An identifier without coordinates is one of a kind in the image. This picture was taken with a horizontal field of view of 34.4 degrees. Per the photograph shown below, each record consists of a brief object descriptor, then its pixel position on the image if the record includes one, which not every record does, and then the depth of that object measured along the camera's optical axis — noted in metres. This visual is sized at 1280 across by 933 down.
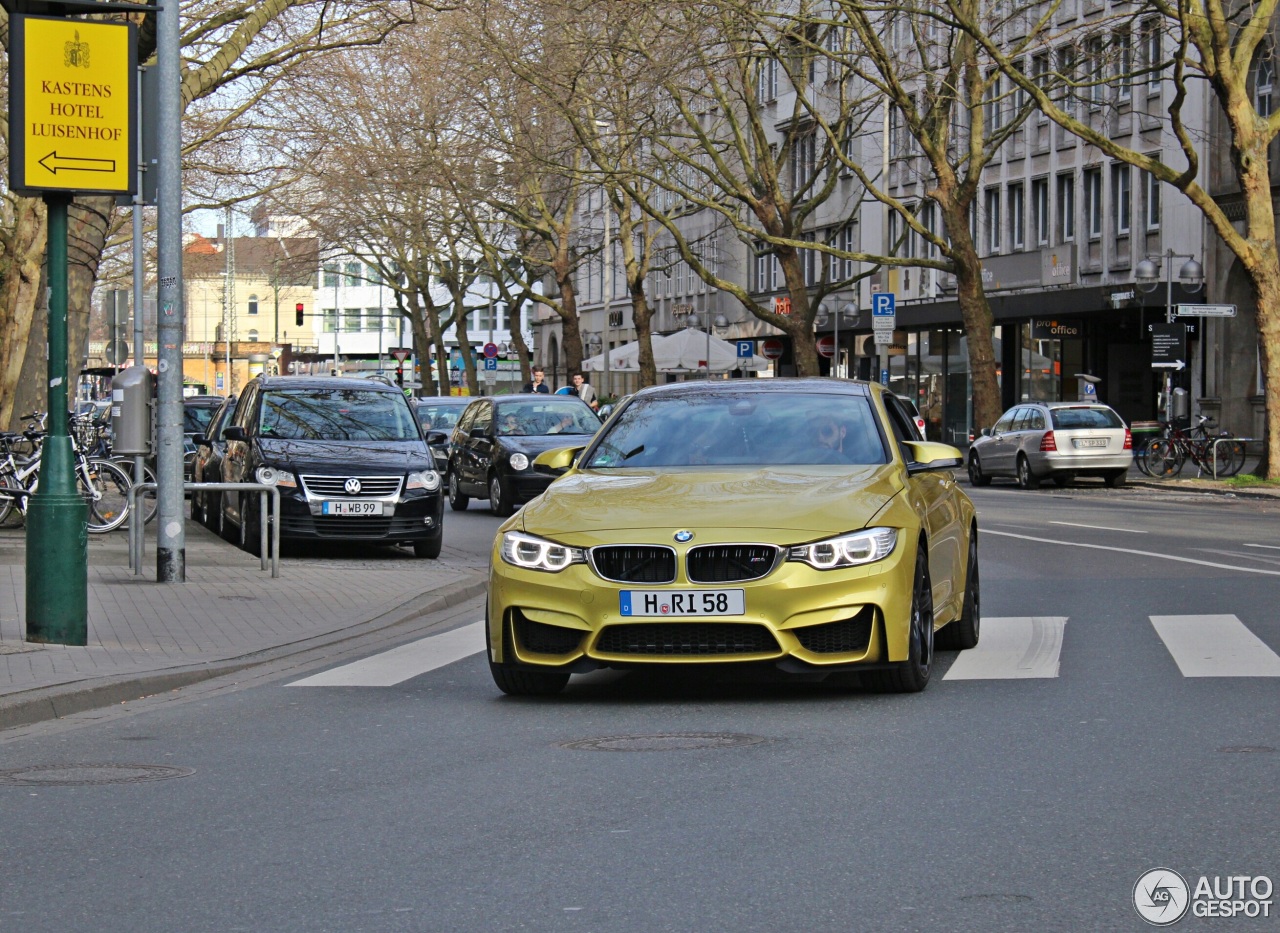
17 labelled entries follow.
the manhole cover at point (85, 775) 7.53
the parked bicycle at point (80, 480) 21.34
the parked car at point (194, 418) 31.91
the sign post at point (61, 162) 11.00
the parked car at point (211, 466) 22.91
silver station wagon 34.44
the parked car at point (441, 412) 35.41
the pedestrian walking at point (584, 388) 41.31
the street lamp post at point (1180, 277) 39.41
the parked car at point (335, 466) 19.19
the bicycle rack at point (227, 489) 15.45
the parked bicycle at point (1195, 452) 34.78
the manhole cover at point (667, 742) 7.96
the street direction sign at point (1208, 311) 33.47
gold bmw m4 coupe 8.83
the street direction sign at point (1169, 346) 36.09
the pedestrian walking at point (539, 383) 39.06
